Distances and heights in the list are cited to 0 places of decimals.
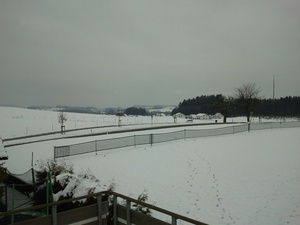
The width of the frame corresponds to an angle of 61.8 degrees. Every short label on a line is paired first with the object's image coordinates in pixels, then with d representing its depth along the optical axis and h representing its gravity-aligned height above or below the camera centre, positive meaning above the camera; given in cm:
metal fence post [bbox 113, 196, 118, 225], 607 -246
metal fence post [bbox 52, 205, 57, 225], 509 -210
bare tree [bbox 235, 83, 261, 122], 6488 +349
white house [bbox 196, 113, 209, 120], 11929 -258
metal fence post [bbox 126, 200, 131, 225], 558 -227
